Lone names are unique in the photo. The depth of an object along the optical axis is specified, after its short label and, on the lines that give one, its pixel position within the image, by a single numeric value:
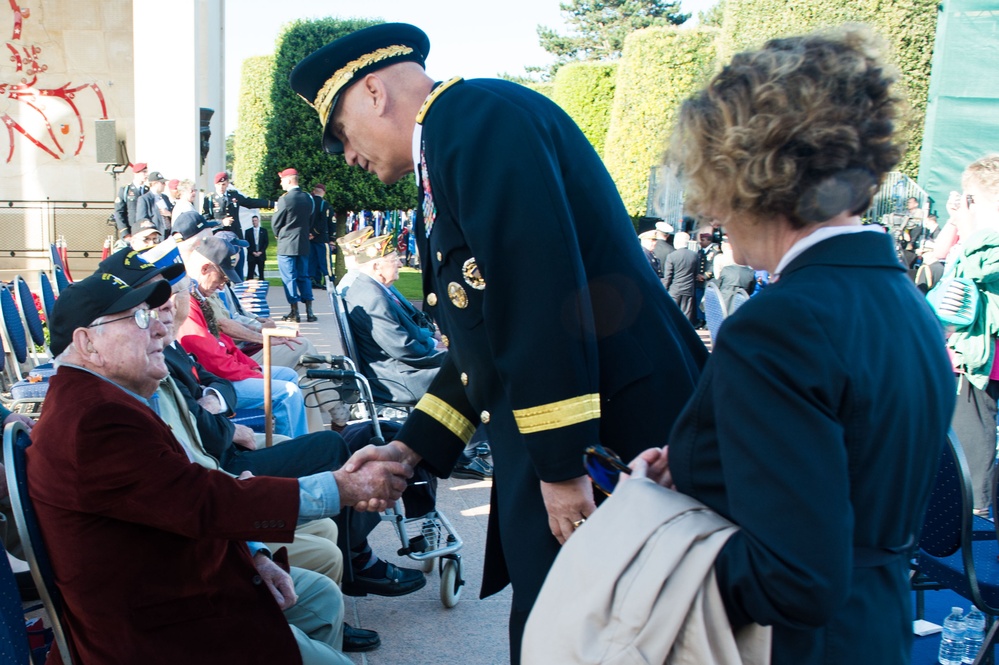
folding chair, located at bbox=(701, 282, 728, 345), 6.16
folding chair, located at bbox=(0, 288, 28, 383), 5.66
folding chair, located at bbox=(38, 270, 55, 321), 6.76
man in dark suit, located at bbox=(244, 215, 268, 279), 16.08
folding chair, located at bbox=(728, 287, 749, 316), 8.24
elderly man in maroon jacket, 2.08
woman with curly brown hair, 1.14
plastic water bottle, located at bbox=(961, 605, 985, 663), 3.52
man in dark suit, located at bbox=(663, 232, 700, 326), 12.89
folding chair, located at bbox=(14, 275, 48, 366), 6.32
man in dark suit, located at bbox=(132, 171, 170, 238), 13.17
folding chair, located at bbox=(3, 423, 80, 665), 2.01
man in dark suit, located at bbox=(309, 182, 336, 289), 15.48
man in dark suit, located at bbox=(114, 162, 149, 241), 13.90
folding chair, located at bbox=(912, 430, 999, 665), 2.80
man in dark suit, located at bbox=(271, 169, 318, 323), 13.20
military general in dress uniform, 1.75
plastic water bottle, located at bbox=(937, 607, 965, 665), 3.49
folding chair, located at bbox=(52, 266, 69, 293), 7.66
